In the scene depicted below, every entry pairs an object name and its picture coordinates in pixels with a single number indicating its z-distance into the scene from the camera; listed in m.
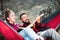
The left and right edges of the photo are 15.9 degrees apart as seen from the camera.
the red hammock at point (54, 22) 2.38
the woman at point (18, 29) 2.26
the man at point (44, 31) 2.31
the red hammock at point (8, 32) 2.23
